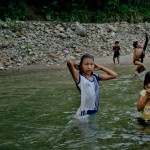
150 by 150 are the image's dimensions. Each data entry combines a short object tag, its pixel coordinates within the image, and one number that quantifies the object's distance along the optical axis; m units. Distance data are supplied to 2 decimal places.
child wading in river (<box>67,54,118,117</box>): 3.89
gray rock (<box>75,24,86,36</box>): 18.58
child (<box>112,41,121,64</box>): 14.02
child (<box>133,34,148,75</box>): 9.62
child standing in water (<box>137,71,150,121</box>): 3.59
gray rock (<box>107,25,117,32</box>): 20.20
